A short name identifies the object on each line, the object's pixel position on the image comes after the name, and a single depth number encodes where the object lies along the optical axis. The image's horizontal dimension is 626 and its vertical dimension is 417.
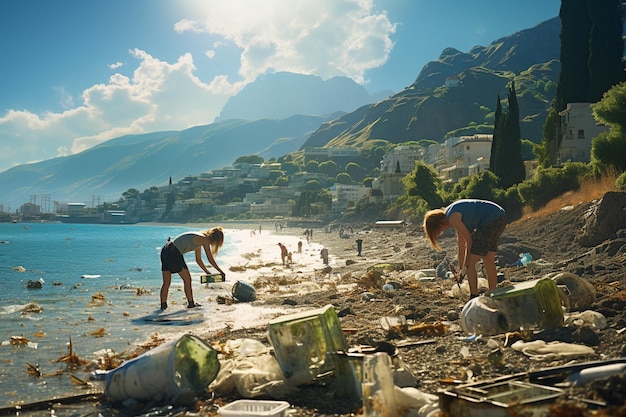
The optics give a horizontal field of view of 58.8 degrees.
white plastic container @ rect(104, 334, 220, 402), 5.79
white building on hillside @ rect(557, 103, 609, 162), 47.19
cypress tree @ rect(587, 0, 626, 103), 43.97
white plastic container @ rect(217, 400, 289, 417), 4.48
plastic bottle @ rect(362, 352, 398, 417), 4.18
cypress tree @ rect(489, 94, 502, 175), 47.44
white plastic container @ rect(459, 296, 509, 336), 7.09
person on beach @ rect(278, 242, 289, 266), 33.93
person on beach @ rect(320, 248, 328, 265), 31.09
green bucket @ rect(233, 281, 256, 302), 15.78
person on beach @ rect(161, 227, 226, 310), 12.53
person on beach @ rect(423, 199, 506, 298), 8.49
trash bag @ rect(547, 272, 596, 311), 8.13
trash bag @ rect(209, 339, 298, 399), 5.54
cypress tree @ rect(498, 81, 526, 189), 45.47
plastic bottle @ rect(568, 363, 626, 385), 4.19
